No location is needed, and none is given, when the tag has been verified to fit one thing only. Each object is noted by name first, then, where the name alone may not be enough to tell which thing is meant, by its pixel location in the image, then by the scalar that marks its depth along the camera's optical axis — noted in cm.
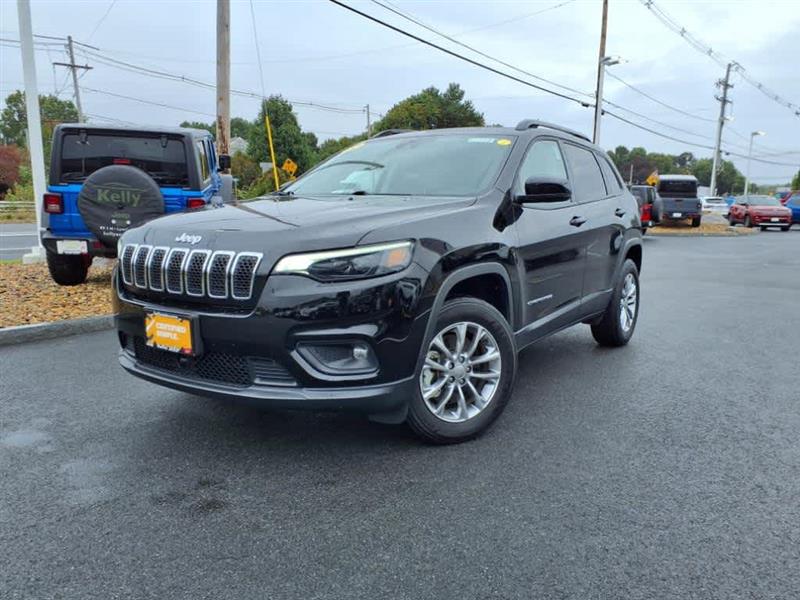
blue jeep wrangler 671
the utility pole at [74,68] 4494
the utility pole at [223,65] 1304
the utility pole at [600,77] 2653
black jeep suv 289
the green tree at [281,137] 5366
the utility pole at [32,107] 898
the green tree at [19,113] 7544
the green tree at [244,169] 5041
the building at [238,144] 9278
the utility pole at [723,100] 4965
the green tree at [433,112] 5828
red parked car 2752
